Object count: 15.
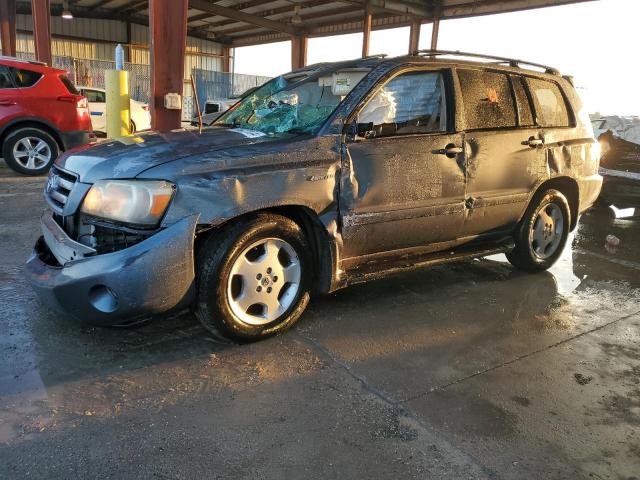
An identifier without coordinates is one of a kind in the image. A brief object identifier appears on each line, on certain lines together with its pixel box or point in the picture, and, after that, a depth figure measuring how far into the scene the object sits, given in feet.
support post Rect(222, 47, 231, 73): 108.88
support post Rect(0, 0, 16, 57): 57.36
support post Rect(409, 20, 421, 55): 60.29
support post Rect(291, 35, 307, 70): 75.72
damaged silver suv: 8.95
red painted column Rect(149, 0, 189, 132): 23.34
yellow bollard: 26.96
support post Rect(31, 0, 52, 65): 46.41
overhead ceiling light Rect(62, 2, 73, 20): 73.58
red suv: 26.86
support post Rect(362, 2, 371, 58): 57.11
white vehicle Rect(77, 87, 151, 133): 43.27
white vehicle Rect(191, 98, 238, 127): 48.88
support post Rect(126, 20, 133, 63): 96.53
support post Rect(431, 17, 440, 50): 58.65
